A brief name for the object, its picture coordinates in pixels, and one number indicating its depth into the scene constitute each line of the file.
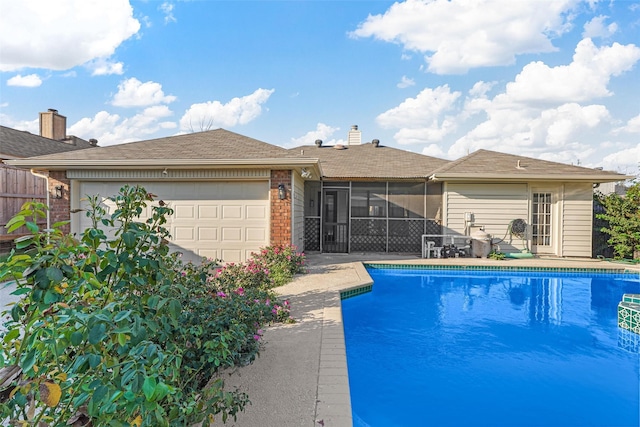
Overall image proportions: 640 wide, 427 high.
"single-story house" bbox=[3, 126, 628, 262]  8.66
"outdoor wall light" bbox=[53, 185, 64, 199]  8.96
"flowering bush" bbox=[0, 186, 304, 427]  1.29
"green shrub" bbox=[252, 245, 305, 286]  7.52
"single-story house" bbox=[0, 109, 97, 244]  11.32
